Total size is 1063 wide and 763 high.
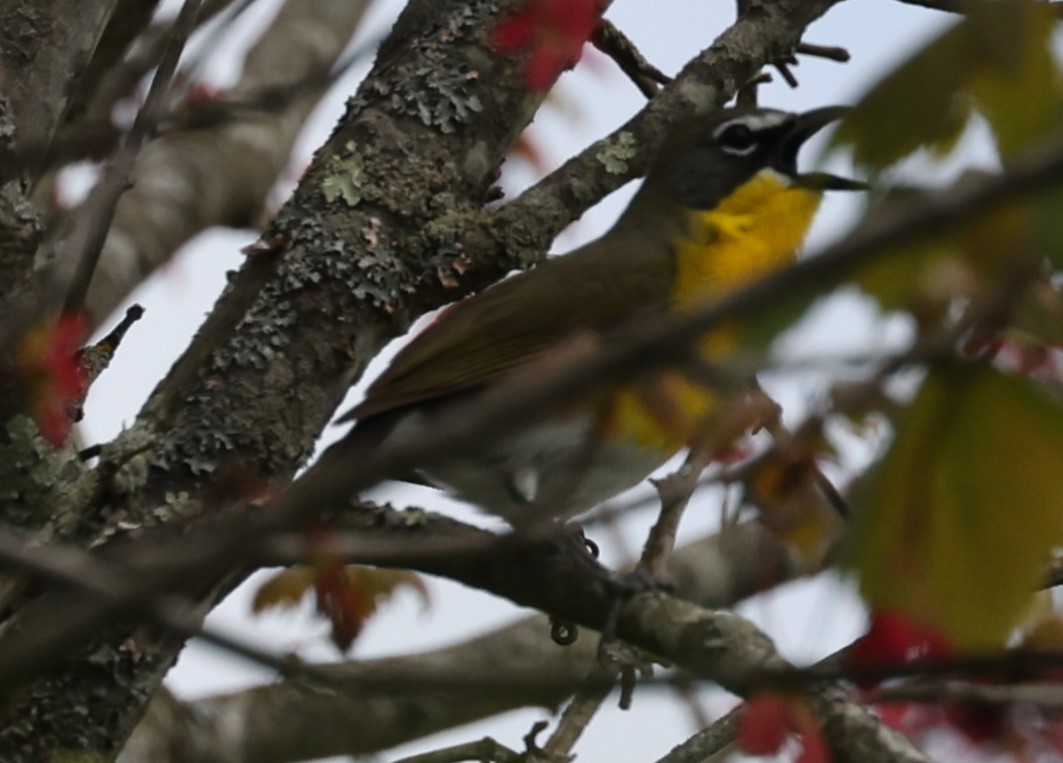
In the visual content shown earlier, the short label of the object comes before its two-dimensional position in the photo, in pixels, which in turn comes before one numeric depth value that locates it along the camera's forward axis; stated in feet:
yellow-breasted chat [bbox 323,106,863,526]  23.77
